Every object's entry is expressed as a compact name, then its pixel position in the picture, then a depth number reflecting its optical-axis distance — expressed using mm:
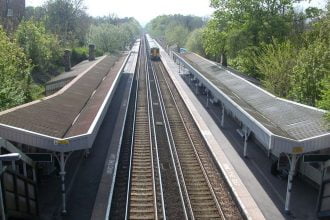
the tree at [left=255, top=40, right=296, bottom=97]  26344
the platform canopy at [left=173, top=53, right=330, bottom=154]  14062
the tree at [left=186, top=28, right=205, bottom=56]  69750
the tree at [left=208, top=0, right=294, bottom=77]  37062
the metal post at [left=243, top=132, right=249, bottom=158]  19453
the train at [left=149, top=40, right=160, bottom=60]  71312
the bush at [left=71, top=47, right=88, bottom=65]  58788
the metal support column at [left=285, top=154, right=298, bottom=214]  14078
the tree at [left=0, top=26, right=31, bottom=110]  20266
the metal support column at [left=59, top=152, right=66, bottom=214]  13834
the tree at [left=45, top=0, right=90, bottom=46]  71312
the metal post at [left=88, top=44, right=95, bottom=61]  51147
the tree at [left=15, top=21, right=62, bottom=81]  37500
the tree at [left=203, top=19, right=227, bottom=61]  41156
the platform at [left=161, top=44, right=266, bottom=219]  14784
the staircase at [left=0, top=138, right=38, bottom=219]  12086
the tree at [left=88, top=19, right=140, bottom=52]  72750
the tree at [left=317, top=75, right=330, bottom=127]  15075
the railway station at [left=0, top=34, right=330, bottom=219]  14055
